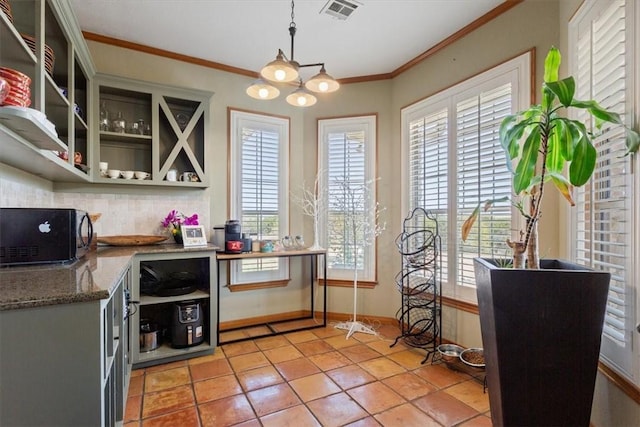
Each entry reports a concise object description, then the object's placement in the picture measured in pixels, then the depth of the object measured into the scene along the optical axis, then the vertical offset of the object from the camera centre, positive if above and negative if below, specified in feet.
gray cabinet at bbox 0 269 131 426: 3.34 -1.67
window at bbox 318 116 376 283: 11.39 +0.91
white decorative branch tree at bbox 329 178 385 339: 11.24 +0.08
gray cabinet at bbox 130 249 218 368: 7.95 -2.40
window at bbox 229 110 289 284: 10.97 +1.09
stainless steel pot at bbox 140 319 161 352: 8.32 -3.26
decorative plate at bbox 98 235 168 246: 8.54 -0.73
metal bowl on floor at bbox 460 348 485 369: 7.83 -3.54
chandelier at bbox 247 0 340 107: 6.37 +2.90
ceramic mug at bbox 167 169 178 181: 9.48 +1.15
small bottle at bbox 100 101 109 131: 8.73 +2.68
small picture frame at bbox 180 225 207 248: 8.79 -0.62
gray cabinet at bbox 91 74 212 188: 8.72 +2.44
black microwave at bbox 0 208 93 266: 5.50 -0.41
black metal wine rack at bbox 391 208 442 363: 9.09 -2.07
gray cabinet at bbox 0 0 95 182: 4.33 +2.31
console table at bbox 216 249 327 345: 9.55 -2.11
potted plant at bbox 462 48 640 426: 4.42 -1.38
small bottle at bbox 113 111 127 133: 8.86 +2.47
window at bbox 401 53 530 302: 7.70 +1.44
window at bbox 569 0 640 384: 4.58 +0.44
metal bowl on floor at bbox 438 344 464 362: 8.02 -3.62
